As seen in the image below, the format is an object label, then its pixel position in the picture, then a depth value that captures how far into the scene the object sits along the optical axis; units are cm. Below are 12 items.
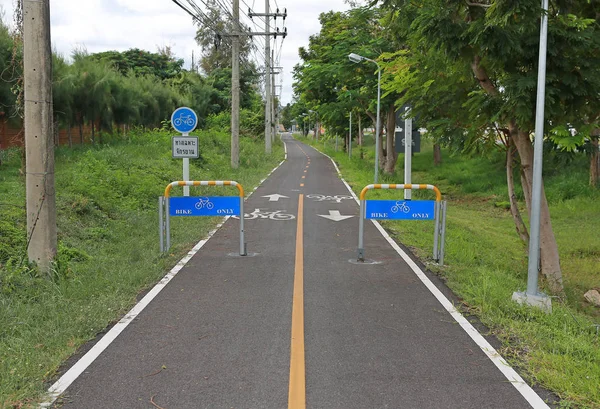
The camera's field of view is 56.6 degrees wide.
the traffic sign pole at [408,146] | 1862
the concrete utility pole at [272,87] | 5611
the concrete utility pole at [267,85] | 3670
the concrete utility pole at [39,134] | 712
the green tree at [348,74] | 2433
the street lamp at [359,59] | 2102
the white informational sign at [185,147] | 1296
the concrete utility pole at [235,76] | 2548
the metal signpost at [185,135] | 1298
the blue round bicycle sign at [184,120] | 1323
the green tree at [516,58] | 785
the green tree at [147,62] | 4559
